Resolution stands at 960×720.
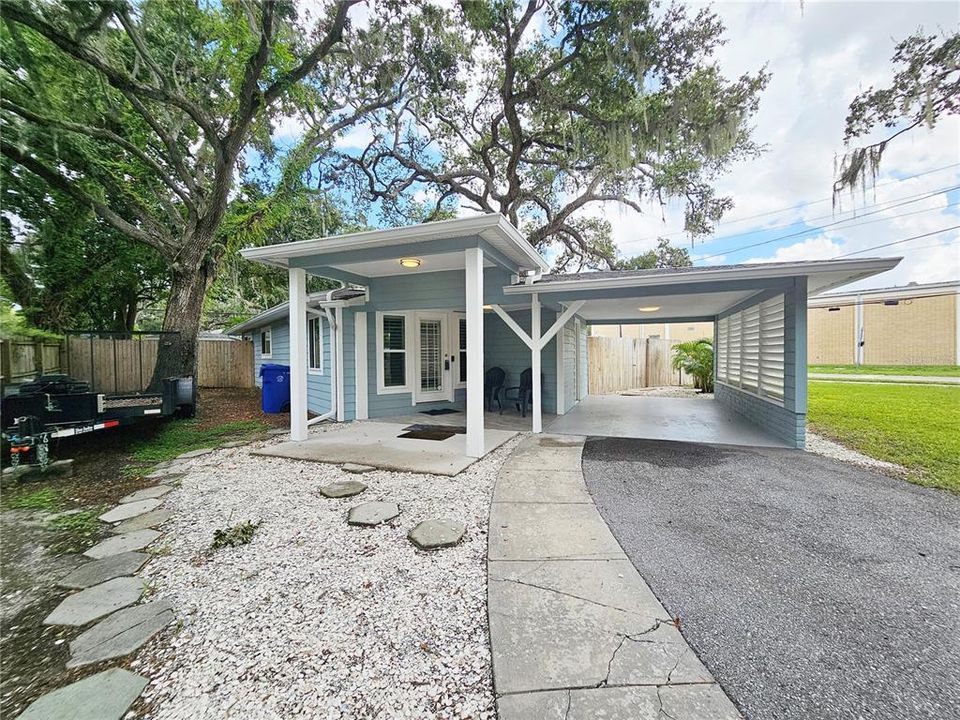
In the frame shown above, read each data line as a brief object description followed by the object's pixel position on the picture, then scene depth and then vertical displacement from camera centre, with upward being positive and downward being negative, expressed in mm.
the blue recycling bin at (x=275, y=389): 8141 -727
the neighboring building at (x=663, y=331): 19916 +1095
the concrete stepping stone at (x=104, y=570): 2205 -1278
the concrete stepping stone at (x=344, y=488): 3496 -1252
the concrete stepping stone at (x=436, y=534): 2572 -1259
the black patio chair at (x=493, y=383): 8344 -656
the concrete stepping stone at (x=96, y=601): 1902 -1280
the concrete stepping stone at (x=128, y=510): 3069 -1275
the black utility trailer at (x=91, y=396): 3713 -463
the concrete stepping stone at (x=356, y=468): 4179 -1256
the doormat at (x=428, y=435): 5641 -1216
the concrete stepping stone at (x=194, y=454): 4848 -1273
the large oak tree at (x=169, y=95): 4699 +3804
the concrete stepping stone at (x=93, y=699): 1369 -1268
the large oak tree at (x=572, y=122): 6953 +5210
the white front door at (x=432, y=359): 7691 -124
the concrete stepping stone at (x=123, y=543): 2526 -1280
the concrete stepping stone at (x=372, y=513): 2929 -1257
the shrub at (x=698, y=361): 11719 -304
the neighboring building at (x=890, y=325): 14438 +1007
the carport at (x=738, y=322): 4961 +448
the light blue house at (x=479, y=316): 4652 +660
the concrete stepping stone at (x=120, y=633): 1656 -1273
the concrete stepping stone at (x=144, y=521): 2875 -1281
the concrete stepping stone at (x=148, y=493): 3459 -1272
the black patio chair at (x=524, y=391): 7684 -770
